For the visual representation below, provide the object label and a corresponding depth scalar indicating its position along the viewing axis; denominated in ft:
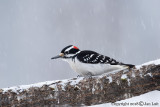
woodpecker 30.17
